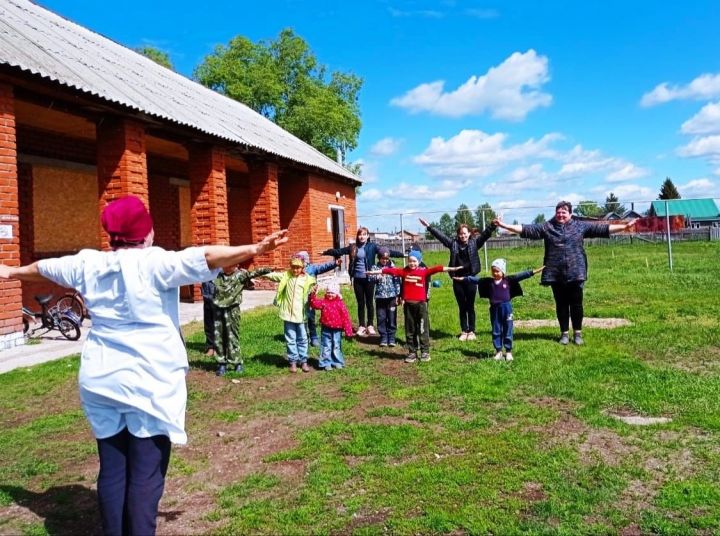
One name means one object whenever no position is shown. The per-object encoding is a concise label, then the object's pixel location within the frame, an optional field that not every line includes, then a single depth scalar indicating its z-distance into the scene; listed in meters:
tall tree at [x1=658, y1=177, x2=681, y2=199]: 74.76
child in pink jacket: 7.06
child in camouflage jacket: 6.92
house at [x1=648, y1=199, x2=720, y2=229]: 18.06
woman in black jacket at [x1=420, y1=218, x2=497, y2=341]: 8.47
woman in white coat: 2.57
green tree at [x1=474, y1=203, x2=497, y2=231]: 19.76
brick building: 8.25
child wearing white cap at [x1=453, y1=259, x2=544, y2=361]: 7.12
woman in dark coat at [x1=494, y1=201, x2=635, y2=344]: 7.63
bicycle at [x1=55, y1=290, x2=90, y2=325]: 10.23
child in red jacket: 7.29
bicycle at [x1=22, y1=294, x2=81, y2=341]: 9.09
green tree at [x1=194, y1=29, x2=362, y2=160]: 36.44
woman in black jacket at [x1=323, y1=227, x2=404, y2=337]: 8.97
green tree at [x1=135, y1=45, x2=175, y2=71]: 39.34
